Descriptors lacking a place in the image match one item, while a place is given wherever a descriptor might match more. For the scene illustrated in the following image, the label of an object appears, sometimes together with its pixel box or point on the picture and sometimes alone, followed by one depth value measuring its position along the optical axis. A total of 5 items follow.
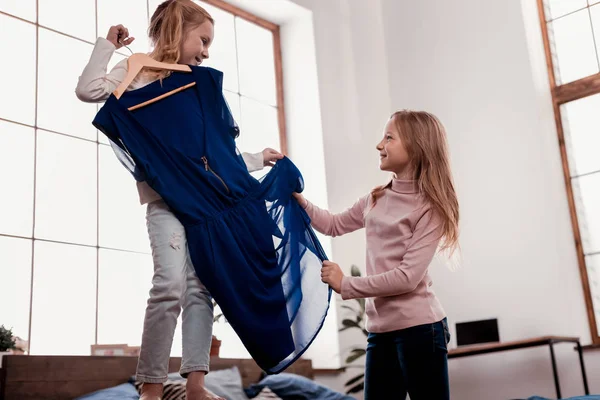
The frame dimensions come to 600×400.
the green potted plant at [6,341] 3.36
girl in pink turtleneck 2.18
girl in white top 1.98
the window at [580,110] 4.98
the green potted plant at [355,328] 4.91
